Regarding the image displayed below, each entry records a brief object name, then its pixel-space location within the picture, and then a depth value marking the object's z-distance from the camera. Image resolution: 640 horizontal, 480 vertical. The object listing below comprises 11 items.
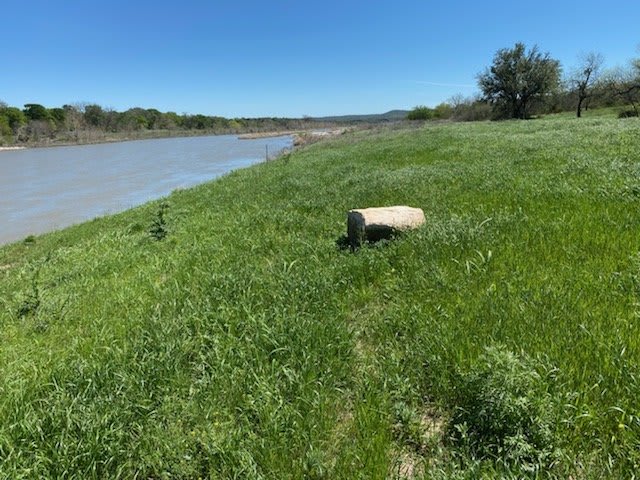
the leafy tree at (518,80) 53.41
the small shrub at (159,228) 9.57
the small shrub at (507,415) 2.21
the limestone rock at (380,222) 5.97
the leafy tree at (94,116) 128.50
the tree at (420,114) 92.34
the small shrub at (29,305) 5.80
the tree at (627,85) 47.22
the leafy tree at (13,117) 109.75
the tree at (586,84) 51.44
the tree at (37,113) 122.02
